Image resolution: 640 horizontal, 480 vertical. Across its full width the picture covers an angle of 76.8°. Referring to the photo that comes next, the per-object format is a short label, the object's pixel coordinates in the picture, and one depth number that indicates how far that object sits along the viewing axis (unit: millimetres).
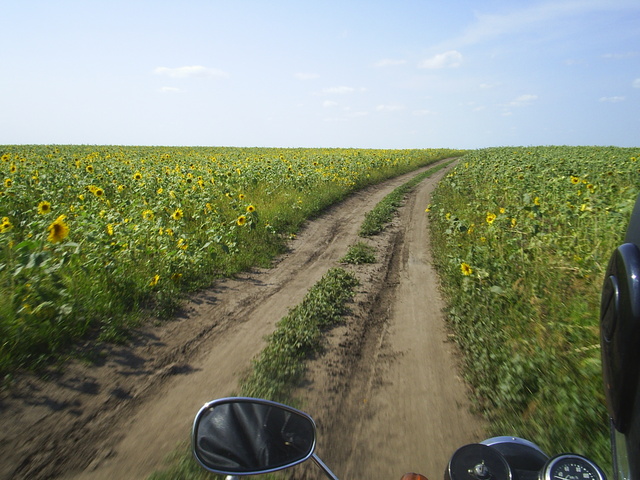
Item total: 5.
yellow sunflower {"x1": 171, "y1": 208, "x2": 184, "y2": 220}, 7720
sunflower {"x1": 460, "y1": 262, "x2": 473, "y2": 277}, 6091
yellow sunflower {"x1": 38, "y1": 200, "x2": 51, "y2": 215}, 6020
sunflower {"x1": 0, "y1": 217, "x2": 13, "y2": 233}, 5492
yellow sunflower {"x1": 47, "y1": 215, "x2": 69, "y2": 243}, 4742
